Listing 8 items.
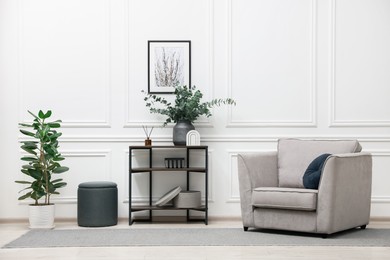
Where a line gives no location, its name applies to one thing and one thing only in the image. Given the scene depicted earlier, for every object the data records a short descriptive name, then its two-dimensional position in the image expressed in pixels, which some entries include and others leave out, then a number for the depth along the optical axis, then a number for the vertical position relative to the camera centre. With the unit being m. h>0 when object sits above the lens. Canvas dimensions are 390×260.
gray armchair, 5.52 -0.56
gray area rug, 5.27 -0.91
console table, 6.44 -0.47
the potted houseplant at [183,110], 6.48 +0.07
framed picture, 6.73 +0.48
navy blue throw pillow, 5.66 -0.42
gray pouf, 6.31 -0.76
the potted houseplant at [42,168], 6.24 -0.45
